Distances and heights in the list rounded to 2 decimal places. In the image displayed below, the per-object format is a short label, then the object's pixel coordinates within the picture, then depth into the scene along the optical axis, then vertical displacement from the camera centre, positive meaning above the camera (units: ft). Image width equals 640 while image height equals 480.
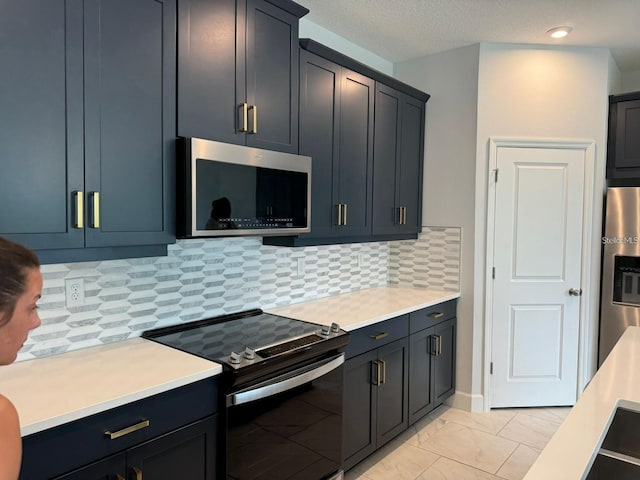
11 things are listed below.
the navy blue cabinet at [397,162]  10.34 +1.48
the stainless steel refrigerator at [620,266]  10.67 -0.93
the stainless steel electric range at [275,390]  5.85 -2.35
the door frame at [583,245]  11.01 -0.48
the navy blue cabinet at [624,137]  10.89 +2.16
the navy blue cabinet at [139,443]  4.30 -2.34
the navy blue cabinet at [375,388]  8.20 -3.17
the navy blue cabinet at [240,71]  6.25 +2.24
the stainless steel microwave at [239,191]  6.17 +0.46
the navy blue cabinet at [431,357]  9.96 -3.11
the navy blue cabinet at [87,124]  4.72 +1.09
